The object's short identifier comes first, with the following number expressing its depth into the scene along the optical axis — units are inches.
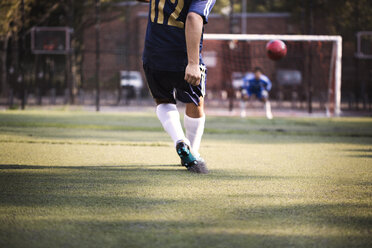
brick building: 1105.4
